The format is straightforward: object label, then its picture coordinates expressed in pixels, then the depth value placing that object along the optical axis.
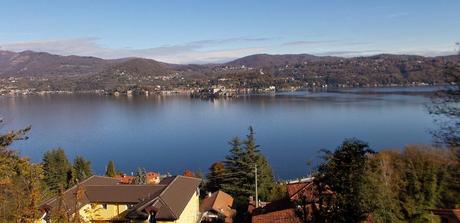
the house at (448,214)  11.45
